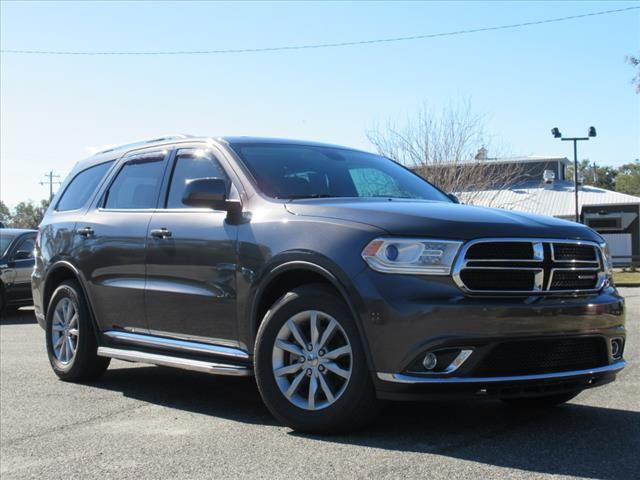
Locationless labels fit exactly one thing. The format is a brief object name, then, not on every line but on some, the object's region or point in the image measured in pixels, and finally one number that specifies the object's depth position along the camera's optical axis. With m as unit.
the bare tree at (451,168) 33.53
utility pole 88.94
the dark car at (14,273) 14.38
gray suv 4.38
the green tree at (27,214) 114.32
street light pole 39.38
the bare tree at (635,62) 32.31
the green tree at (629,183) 125.50
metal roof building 42.22
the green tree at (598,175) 122.88
